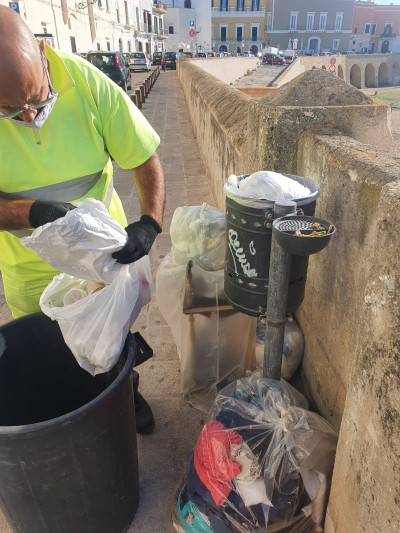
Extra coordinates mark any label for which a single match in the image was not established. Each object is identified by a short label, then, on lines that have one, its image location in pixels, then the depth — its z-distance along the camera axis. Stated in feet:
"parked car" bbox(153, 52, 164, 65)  152.89
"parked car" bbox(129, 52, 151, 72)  108.27
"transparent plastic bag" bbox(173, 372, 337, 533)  4.74
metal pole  4.88
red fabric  4.84
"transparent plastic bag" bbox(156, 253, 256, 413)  7.25
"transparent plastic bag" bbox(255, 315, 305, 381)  7.41
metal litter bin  5.29
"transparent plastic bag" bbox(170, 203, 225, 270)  7.16
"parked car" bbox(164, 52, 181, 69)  140.15
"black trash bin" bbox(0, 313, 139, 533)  4.35
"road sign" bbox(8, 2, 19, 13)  50.31
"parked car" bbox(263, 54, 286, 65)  168.45
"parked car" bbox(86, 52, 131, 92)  60.42
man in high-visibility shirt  5.02
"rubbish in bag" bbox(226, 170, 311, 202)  5.23
